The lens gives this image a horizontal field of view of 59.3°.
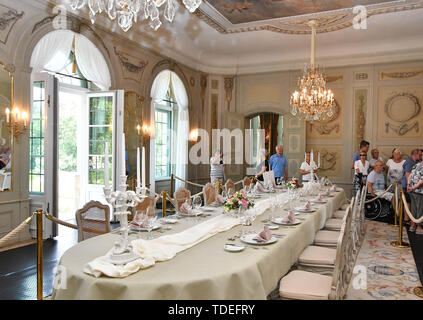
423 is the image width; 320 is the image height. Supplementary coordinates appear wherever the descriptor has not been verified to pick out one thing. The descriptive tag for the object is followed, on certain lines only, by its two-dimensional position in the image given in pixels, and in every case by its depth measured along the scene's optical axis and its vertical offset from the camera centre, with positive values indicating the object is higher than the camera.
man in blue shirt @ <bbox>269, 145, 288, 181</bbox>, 9.15 -0.27
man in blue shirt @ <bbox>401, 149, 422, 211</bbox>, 7.75 -0.18
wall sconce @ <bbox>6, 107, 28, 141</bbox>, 5.59 +0.46
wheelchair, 8.14 -1.22
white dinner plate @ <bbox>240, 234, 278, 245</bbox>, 2.94 -0.69
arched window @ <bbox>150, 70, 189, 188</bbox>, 10.30 +0.63
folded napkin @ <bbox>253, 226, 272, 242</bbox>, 2.98 -0.66
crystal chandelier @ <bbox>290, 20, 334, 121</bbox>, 7.57 +1.23
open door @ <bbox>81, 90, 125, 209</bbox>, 7.35 +0.31
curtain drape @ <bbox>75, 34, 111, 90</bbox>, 6.98 +1.74
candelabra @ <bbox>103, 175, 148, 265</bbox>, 2.30 -0.46
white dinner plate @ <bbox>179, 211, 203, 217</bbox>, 4.08 -0.67
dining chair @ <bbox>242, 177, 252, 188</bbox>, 7.88 -0.58
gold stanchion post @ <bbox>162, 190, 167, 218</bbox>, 6.09 -0.86
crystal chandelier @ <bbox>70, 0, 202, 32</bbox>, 3.42 +1.38
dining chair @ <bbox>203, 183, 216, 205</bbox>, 5.57 -0.61
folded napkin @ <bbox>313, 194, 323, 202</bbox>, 5.43 -0.65
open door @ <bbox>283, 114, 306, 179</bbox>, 10.44 +0.35
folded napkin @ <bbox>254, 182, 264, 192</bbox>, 6.47 -0.59
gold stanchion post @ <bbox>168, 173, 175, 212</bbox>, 9.32 -0.81
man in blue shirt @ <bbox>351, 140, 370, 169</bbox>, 8.88 +0.19
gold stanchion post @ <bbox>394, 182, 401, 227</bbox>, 7.10 -1.28
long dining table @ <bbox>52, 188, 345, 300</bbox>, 2.11 -0.74
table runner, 2.22 -0.69
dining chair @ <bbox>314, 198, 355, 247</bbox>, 4.52 -1.03
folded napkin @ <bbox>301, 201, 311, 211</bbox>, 4.60 -0.65
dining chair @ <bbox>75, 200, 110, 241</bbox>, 3.48 -0.64
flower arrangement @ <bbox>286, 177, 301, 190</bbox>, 5.56 -0.47
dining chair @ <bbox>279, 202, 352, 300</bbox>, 2.64 -1.01
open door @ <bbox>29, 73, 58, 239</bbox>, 6.03 +0.06
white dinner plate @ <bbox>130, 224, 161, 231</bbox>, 3.19 -0.65
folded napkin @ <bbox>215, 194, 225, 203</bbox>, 4.90 -0.60
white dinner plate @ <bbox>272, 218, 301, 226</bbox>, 3.74 -0.69
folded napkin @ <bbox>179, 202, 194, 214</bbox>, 4.10 -0.62
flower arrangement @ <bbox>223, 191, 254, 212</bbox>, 3.60 -0.48
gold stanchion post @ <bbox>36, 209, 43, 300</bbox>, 3.38 -0.98
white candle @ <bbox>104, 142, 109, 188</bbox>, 2.14 -0.13
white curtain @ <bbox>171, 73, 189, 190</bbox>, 10.48 +0.42
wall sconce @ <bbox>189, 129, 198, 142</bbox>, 10.74 +0.53
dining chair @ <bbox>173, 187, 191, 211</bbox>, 4.83 -0.56
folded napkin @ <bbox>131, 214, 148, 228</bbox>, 2.99 -0.56
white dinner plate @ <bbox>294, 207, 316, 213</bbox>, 4.57 -0.68
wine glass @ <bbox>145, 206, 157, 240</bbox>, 2.92 -0.53
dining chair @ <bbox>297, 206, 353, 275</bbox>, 3.60 -1.02
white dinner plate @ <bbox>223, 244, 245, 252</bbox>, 2.73 -0.70
